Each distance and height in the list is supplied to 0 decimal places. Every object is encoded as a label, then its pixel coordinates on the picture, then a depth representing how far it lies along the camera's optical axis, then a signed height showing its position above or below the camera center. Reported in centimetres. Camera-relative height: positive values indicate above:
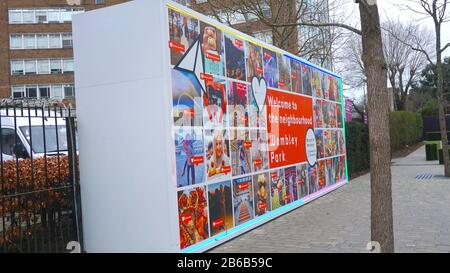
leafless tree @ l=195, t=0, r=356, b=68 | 1666 +453
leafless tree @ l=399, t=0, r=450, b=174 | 1372 +216
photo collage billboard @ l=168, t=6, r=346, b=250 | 617 +12
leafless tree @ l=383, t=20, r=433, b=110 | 3844 +556
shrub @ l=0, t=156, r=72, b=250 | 602 -68
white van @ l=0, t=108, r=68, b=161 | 991 +23
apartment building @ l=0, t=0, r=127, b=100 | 4966 +1059
